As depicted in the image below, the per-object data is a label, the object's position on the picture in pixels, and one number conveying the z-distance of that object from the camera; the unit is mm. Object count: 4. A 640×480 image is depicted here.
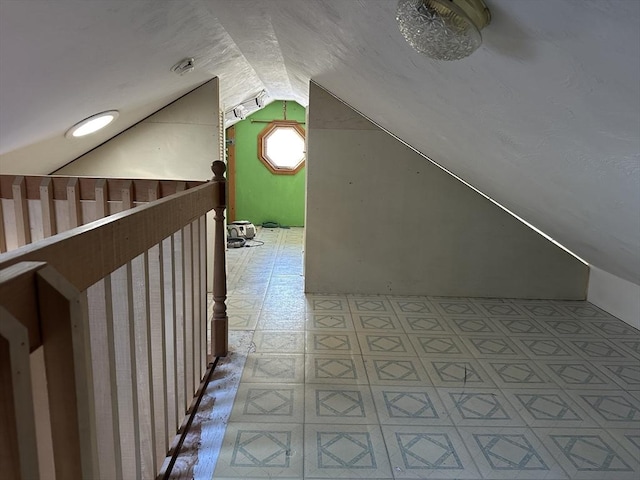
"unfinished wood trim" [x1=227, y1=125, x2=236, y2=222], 6152
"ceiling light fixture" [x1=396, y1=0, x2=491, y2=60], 834
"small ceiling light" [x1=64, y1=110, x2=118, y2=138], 2406
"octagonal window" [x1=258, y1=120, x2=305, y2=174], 6270
